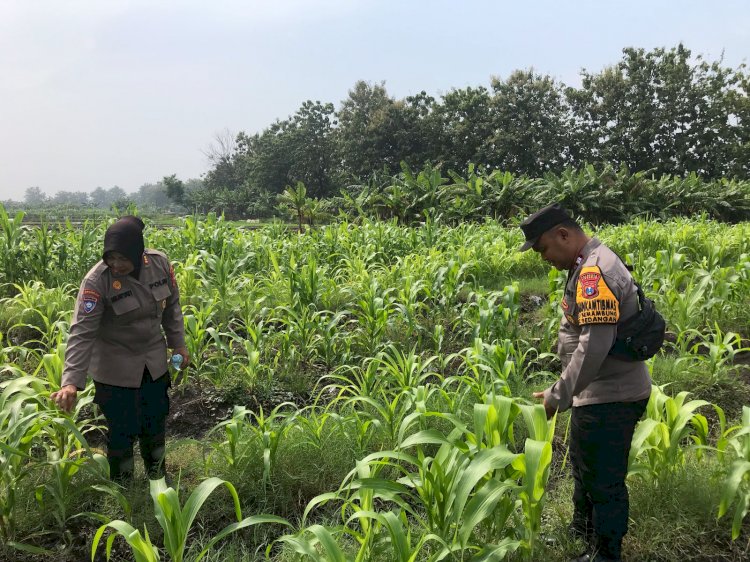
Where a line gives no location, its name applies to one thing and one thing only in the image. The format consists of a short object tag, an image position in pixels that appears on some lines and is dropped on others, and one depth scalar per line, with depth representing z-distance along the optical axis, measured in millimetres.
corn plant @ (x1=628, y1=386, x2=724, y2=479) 2354
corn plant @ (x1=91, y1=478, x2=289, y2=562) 1877
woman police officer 2533
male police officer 2023
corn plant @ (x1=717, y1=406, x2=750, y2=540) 2094
